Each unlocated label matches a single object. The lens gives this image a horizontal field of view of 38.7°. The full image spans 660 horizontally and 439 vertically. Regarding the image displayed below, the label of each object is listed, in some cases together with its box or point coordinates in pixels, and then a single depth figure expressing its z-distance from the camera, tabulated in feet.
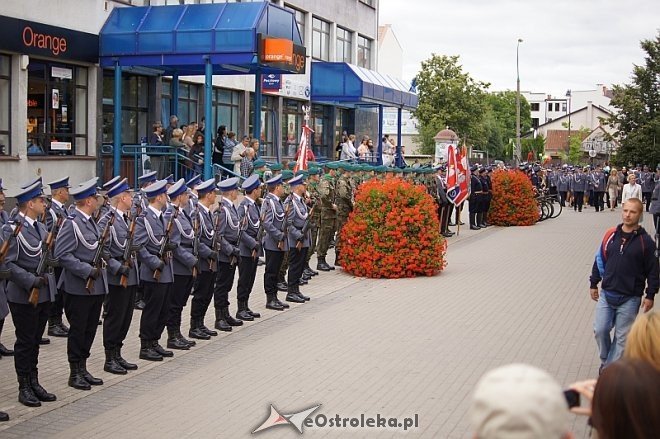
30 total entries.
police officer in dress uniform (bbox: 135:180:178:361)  34.27
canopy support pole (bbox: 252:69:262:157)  80.69
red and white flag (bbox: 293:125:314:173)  73.56
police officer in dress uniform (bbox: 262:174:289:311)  45.60
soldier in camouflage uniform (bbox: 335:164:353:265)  63.46
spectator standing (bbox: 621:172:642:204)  86.17
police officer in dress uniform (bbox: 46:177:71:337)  37.14
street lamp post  173.02
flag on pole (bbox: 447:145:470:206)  85.30
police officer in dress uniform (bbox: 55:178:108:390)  30.07
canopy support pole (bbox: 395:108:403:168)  131.13
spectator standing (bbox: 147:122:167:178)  78.59
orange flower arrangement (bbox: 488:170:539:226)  103.09
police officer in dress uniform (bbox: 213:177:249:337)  40.45
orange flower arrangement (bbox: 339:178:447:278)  58.75
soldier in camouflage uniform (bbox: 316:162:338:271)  60.95
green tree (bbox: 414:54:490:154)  180.14
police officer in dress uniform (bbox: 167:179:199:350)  36.14
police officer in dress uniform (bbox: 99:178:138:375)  32.45
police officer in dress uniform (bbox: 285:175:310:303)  47.91
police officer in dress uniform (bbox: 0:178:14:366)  29.35
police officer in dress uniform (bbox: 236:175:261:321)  42.37
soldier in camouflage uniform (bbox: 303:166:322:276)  59.00
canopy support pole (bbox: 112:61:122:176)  77.77
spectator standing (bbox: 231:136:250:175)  78.79
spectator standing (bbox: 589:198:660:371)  28.66
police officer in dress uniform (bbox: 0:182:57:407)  28.14
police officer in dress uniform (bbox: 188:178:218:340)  38.45
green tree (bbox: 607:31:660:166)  151.23
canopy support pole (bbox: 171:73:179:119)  89.56
